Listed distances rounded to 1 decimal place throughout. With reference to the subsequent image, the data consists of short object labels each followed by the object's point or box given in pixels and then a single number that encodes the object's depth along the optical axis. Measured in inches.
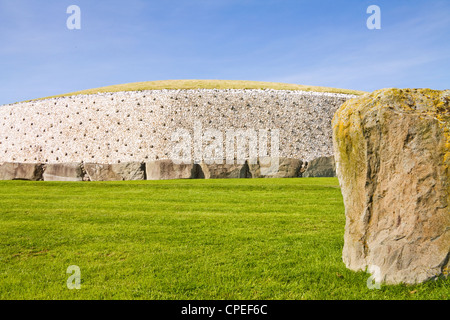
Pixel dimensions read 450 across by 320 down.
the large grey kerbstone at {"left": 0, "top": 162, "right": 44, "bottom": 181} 756.6
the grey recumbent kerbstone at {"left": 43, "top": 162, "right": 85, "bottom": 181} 750.5
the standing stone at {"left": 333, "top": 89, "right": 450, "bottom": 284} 158.1
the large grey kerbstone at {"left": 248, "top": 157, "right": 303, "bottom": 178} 721.6
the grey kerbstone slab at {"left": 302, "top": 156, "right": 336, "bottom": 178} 753.6
